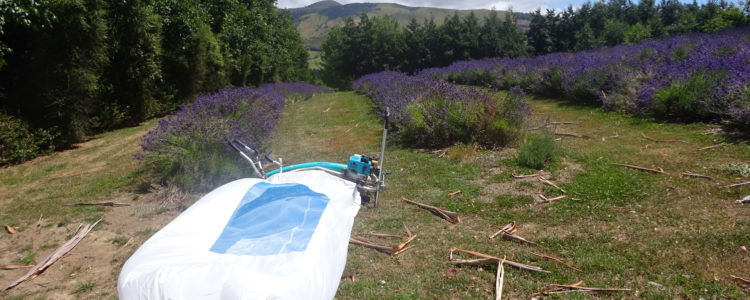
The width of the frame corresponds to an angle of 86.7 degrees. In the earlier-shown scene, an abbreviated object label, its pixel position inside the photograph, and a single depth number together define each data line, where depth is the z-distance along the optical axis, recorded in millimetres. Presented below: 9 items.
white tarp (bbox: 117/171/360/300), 2137
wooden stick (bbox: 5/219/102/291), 3646
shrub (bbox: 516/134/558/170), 5898
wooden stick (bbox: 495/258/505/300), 3003
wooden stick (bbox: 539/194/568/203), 4738
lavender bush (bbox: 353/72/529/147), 7238
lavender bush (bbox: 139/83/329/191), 5402
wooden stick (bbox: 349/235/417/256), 3879
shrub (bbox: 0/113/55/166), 7699
